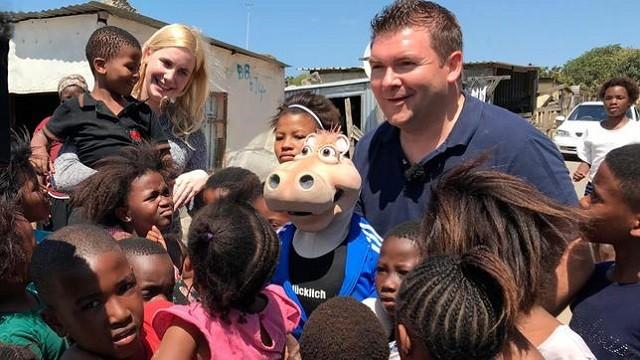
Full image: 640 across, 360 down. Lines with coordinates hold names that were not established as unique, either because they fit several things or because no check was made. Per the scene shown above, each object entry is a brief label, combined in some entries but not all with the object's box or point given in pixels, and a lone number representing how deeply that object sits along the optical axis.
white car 15.80
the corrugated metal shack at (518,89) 21.32
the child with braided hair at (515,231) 1.50
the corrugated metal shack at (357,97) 12.48
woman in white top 5.91
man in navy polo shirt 2.28
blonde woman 3.13
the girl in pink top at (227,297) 1.74
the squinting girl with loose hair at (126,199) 2.65
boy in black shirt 2.88
